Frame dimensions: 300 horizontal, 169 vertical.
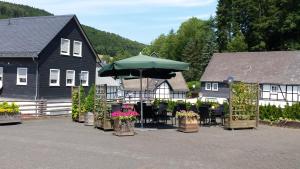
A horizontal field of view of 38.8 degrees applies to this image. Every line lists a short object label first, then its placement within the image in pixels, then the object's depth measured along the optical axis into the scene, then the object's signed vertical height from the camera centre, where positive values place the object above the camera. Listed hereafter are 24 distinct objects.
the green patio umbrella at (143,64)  15.23 +1.03
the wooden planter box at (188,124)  15.61 -1.13
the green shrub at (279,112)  19.55 -0.81
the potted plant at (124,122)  14.34 -1.02
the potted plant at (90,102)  18.47 -0.47
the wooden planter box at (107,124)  15.80 -1.18
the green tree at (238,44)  60.00 +7.09
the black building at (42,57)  30.98 +2.58
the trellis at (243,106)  17.22 -0.48
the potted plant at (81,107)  19.12 -0.69
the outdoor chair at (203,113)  17.77 -0.81
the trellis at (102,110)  15.84 -0.68
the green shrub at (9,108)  17.76 -0.74
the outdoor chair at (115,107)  15.83 -0.55
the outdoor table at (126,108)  15.73 -0.60
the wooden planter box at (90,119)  17.77 -1.13
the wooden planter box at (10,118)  17.64 -1.17
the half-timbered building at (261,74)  44.22 +2.42
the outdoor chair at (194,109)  18.02 -0.65
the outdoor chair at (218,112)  18.45 -0.79
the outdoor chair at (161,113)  17.99 -0.85
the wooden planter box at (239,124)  17.01 -1.20
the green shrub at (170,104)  25.31 -0.65
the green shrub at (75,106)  19.53 -0.66
